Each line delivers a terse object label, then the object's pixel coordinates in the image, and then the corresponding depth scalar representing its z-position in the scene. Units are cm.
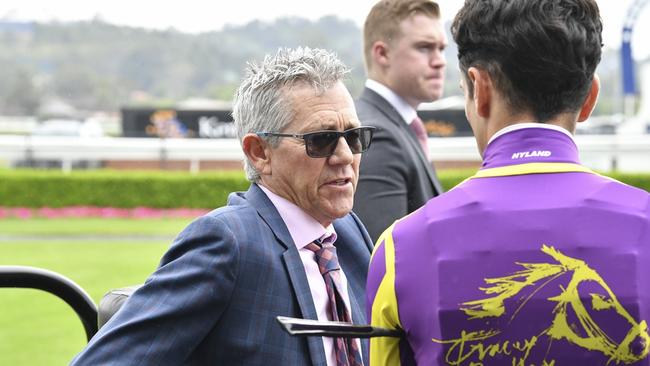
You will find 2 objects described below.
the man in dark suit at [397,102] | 329
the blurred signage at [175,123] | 2620
